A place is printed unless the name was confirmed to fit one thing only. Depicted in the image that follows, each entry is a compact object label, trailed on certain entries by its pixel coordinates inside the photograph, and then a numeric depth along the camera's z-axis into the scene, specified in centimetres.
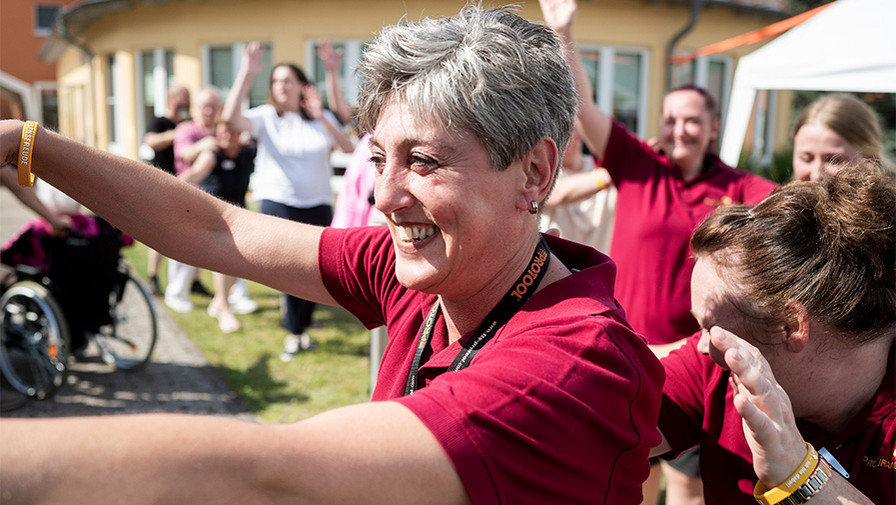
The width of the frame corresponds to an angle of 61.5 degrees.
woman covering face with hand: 154
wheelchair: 507
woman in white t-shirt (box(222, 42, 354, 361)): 617
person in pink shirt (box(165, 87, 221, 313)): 736
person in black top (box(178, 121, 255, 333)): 688
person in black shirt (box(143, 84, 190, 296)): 781
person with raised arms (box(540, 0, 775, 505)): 334
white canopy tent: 443
